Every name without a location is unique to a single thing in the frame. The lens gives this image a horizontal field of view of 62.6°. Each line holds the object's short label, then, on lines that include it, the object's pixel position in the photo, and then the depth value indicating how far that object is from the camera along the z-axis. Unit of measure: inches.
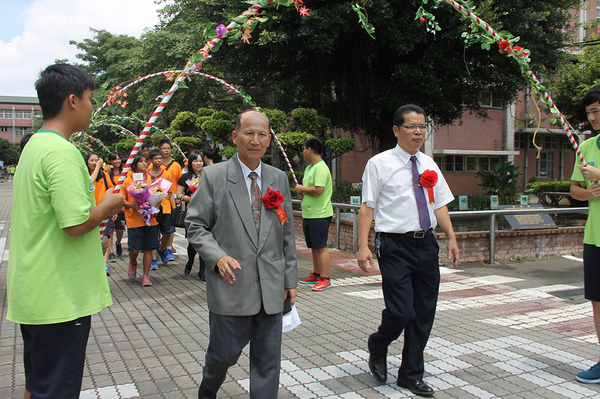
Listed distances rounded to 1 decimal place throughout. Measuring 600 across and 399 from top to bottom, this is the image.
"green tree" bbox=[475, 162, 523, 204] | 616.4
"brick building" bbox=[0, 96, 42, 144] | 4025.8
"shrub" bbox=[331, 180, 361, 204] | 585.6
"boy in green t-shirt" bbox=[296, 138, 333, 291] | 264.5
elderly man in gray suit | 112.8
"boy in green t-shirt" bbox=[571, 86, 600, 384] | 145.0
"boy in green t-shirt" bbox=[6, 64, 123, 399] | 89.4
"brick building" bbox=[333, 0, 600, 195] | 1015.6
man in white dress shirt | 138.4
